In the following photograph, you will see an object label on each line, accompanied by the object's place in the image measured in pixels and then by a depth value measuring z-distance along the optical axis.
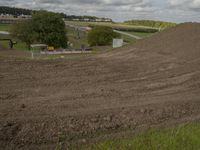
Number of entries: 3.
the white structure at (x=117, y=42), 35.05
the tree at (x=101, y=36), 66.12
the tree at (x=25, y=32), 56.42
